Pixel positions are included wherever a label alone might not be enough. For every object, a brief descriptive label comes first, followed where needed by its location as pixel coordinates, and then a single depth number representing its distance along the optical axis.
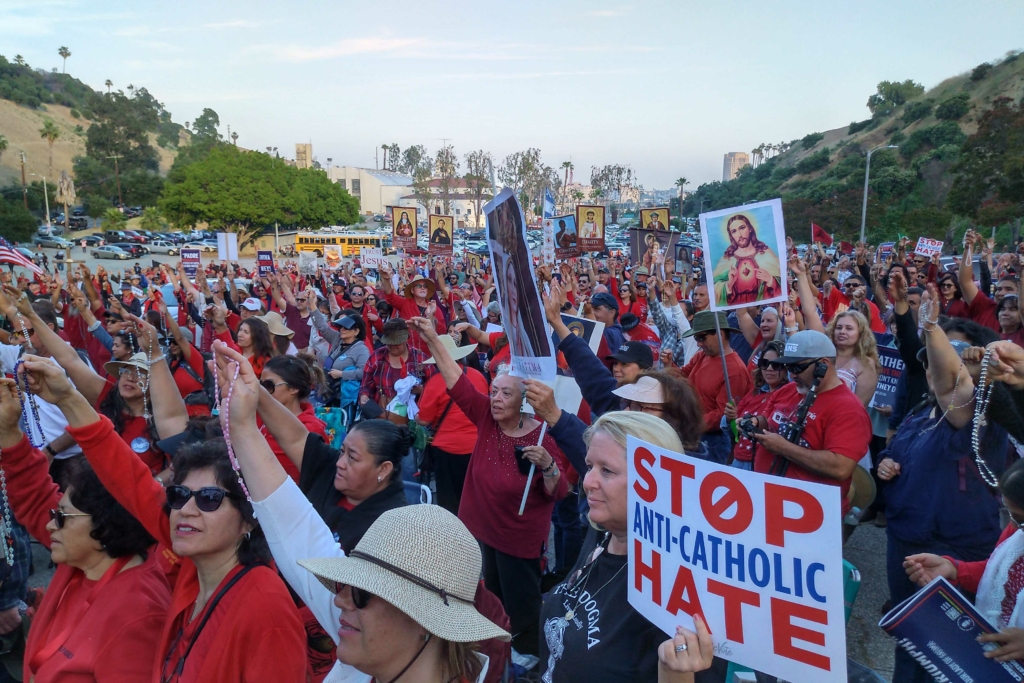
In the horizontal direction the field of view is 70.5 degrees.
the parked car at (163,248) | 51.84
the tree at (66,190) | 49.31
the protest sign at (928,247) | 12.08
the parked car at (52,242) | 49.50
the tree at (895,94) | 93.73
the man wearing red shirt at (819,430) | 3.74
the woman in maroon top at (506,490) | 3.96
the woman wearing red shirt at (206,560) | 2.10
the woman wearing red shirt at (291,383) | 4.31
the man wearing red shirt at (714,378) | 5.38
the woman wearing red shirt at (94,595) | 2.33
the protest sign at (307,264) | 25.29
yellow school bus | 52.53
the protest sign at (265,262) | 17.84
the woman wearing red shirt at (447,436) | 5.39
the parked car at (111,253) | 47.94
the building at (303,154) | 140.25
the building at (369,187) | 106.19
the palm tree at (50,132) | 75.08
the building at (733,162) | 182.62
